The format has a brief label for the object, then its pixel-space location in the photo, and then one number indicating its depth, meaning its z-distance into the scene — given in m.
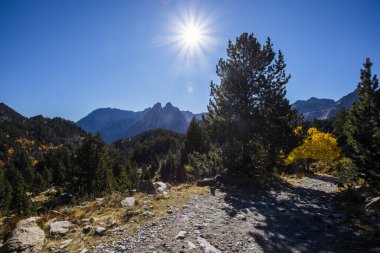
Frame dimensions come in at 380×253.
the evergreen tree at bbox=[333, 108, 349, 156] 67.72
